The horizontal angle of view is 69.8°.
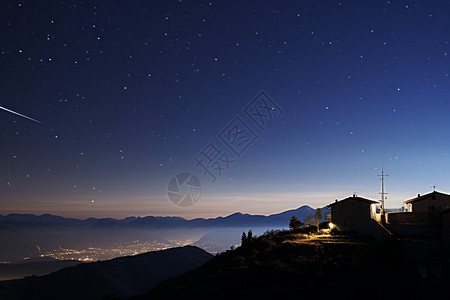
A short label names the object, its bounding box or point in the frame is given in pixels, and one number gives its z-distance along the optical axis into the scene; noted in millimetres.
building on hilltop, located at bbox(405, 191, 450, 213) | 48750
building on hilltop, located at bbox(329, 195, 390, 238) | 46703
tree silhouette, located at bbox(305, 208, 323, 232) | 62406
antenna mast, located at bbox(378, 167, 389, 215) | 55559
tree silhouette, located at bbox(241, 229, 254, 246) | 59906
